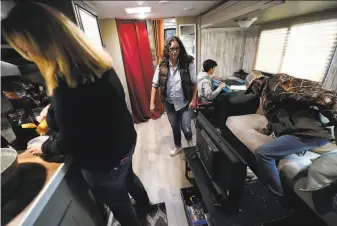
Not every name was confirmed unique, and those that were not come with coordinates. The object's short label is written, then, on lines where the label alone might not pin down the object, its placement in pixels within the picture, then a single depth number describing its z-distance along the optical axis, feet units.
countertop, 1.40
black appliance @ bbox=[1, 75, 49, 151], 2.25
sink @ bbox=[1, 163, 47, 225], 1.43
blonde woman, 1.24
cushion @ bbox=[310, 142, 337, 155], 3.79
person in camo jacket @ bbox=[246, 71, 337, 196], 2.81
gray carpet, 3.54
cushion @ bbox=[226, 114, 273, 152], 4.57
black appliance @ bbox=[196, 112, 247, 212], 2.36
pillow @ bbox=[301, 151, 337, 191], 2.52
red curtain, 6.22
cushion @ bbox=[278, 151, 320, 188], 3.33
